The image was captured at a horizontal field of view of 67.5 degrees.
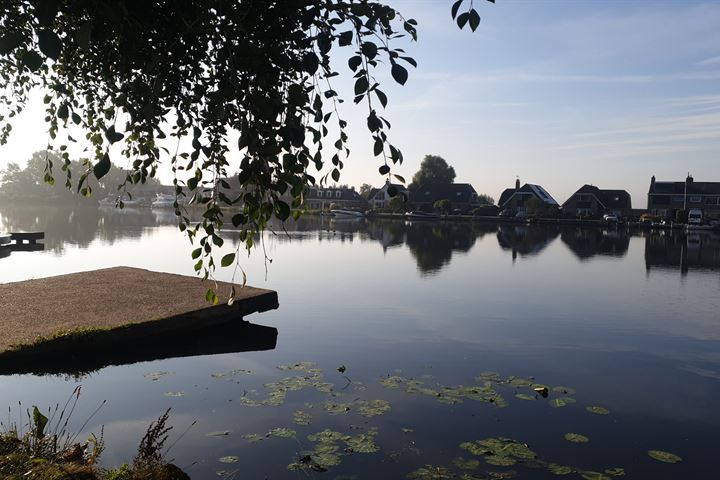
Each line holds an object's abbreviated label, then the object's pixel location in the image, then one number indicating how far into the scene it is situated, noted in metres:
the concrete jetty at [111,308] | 9.42
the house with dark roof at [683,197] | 83.62
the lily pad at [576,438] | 7.17
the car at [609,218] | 76.31
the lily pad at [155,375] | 8.88
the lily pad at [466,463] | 6.28
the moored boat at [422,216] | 87.12
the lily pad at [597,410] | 8.27
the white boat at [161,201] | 125.81
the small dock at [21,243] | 23.66
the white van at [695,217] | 73.50
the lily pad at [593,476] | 6.17
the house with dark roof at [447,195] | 99.75
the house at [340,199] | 112.49
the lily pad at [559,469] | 6.28
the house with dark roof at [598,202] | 87.50
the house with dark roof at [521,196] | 92.00
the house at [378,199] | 110.12
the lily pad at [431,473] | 6.03
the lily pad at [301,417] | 7.34
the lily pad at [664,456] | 6.77
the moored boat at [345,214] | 87.44
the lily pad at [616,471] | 6.28
